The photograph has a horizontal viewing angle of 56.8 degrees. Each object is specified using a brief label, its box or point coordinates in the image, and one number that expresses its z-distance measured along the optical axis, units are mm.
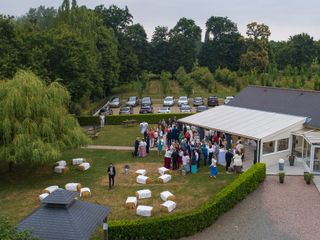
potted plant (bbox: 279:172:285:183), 15332
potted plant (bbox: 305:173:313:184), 15200
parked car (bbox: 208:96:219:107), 38909
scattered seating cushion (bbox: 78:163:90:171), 17742
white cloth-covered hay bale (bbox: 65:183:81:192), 14770
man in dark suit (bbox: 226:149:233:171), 16814
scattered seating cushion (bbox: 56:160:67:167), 17889
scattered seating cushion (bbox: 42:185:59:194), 14498
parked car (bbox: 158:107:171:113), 32781
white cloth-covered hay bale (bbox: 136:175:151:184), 15702
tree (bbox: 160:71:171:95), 47967
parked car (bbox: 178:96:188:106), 39182
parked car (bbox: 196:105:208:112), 32695
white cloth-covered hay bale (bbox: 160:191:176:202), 13587
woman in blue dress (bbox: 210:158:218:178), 16099
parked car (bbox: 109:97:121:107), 40343
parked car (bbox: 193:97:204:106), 39602
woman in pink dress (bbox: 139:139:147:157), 19718
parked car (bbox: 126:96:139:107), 40415
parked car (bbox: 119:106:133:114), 33675
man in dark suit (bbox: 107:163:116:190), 14973
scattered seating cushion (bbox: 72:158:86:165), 18668
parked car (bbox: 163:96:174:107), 39531
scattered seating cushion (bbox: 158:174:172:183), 15678
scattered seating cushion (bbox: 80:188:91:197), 14232
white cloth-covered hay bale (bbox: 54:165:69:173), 17531
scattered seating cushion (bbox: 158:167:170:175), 16599
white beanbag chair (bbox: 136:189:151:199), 13898
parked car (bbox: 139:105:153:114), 34034
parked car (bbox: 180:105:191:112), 33969
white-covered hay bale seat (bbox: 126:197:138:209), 13037
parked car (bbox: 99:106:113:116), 34196
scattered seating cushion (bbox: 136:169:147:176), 16685
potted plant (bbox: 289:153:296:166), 17614
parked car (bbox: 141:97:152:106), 37031
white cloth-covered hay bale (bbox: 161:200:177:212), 12631
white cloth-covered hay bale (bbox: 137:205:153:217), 12292
